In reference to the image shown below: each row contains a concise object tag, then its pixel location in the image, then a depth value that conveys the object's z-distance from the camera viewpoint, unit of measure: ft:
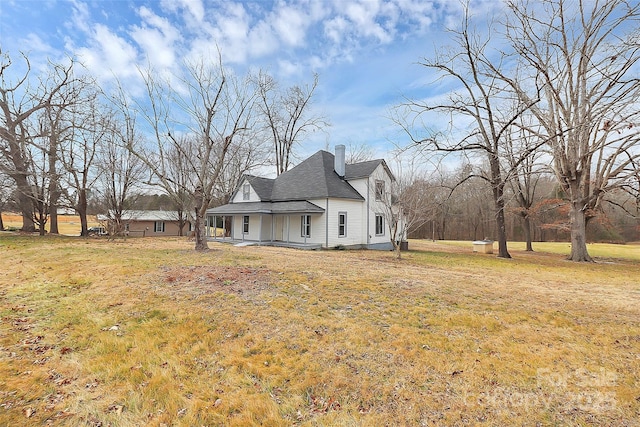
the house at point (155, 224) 125.18
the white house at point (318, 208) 62.34
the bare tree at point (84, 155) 65.87
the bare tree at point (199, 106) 42.80
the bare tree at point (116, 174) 87.51
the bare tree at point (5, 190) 75.51
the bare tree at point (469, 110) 51.37
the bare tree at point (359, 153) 115.24
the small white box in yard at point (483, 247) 70.69
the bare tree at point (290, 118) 103.24
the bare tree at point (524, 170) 45.80
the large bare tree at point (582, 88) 41.32
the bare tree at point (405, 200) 45.96
